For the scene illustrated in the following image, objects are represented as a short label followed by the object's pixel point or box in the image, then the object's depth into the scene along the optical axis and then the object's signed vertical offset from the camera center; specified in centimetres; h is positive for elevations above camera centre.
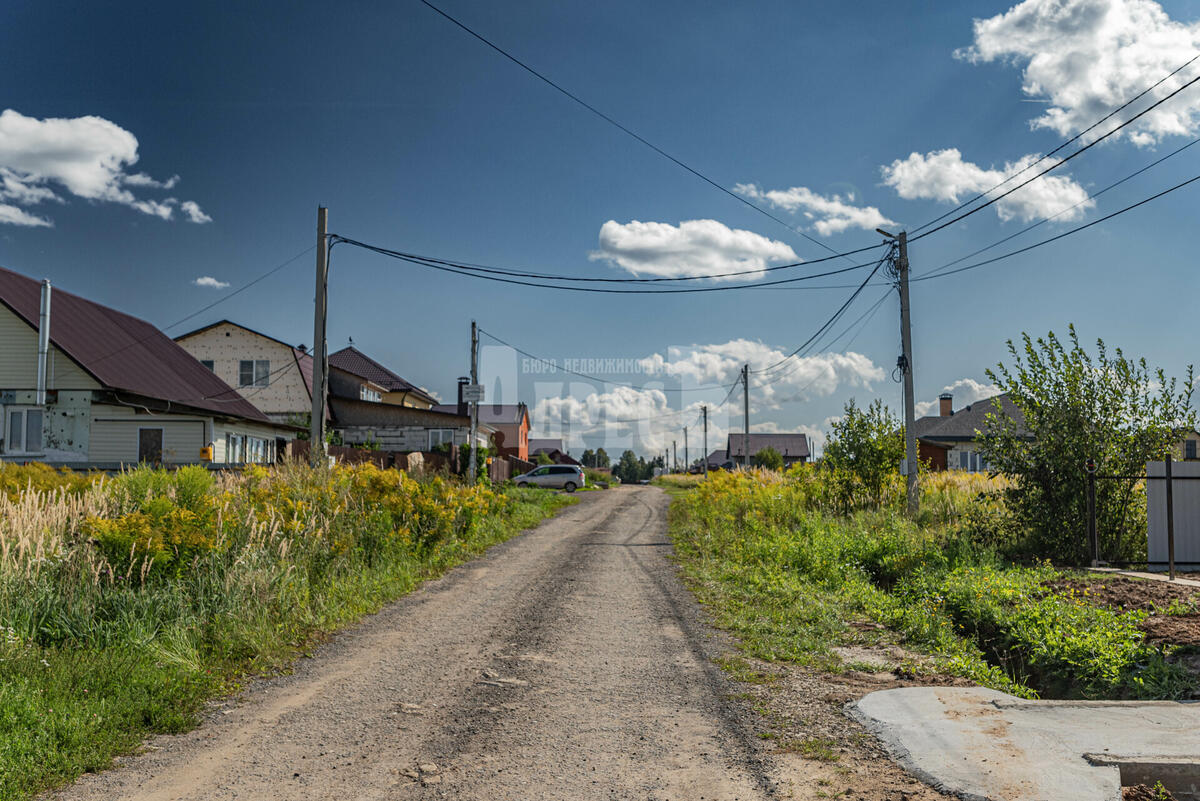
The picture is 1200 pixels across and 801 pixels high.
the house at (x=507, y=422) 6299 +256
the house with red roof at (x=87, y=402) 2120 +135
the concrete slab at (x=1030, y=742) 404 -175
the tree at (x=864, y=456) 1830 -6
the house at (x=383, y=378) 4844 +480
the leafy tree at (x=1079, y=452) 1195 +5
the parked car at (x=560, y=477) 4162 -139
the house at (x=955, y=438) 4459 +101
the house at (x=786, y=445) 9436 +105
